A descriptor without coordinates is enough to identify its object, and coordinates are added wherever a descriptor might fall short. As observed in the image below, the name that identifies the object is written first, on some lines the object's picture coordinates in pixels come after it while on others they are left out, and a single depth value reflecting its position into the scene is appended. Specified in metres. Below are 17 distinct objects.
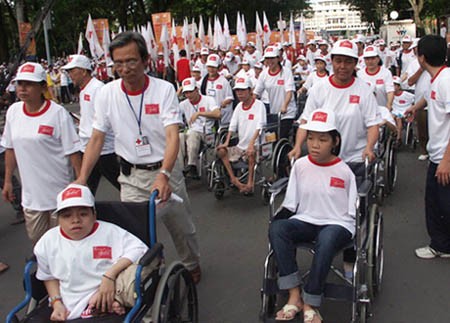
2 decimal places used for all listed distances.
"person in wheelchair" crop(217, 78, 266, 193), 6.14
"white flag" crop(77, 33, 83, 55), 13.15
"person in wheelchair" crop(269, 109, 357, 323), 3.10
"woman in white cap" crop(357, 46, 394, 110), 6.97
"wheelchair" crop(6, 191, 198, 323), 2.62
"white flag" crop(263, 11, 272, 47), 18.60
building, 158.25
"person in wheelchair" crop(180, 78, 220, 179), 6.94
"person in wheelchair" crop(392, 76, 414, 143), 7.98
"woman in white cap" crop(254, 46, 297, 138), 7.28
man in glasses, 3.22
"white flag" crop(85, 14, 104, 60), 13.10
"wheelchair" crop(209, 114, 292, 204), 6.21
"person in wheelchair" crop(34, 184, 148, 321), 2.67
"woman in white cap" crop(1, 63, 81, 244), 3.62
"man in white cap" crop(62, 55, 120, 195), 4.98
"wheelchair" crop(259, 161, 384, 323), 3.10
